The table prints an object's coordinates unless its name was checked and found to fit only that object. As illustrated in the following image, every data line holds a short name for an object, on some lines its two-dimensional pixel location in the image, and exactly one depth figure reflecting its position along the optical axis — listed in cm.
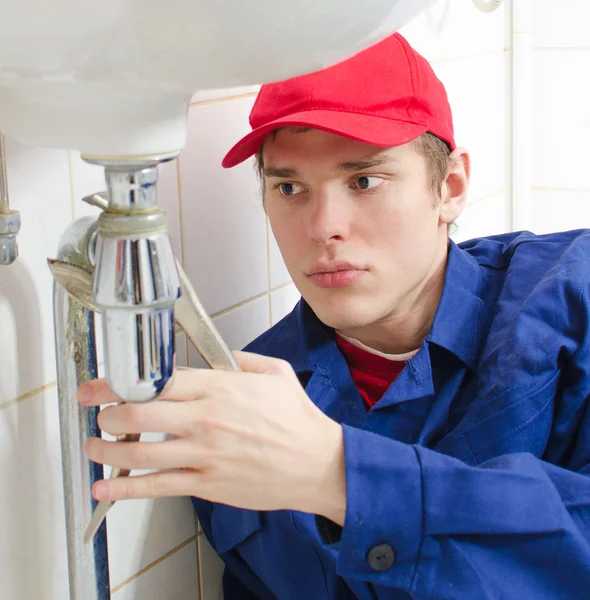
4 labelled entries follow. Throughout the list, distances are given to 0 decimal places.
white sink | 48
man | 68
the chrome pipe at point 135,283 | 59
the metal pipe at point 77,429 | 73
